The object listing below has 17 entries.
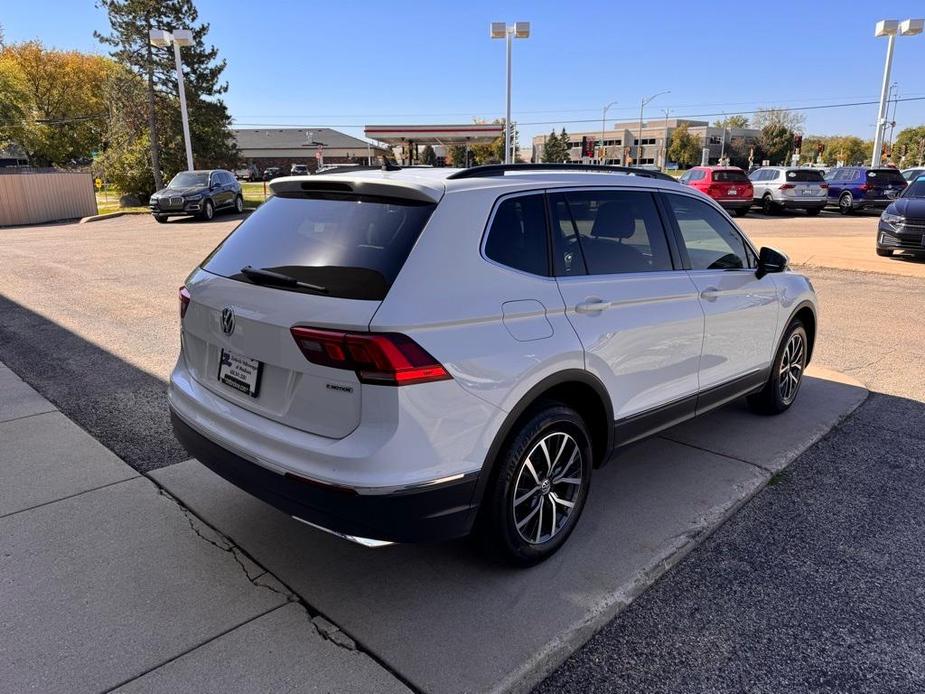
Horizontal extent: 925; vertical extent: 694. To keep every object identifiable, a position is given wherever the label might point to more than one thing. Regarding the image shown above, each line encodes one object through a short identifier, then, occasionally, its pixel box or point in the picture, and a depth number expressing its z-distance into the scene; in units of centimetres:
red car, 2425
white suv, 248
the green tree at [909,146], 11056
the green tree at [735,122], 12738
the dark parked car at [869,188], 2630
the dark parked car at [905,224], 1284
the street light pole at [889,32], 2933
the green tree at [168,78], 3478
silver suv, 2509
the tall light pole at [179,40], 2733
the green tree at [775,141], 9775
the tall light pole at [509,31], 2845
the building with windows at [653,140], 10738
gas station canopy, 4559
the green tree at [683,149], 10612
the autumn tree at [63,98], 5769
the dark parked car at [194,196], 2242
